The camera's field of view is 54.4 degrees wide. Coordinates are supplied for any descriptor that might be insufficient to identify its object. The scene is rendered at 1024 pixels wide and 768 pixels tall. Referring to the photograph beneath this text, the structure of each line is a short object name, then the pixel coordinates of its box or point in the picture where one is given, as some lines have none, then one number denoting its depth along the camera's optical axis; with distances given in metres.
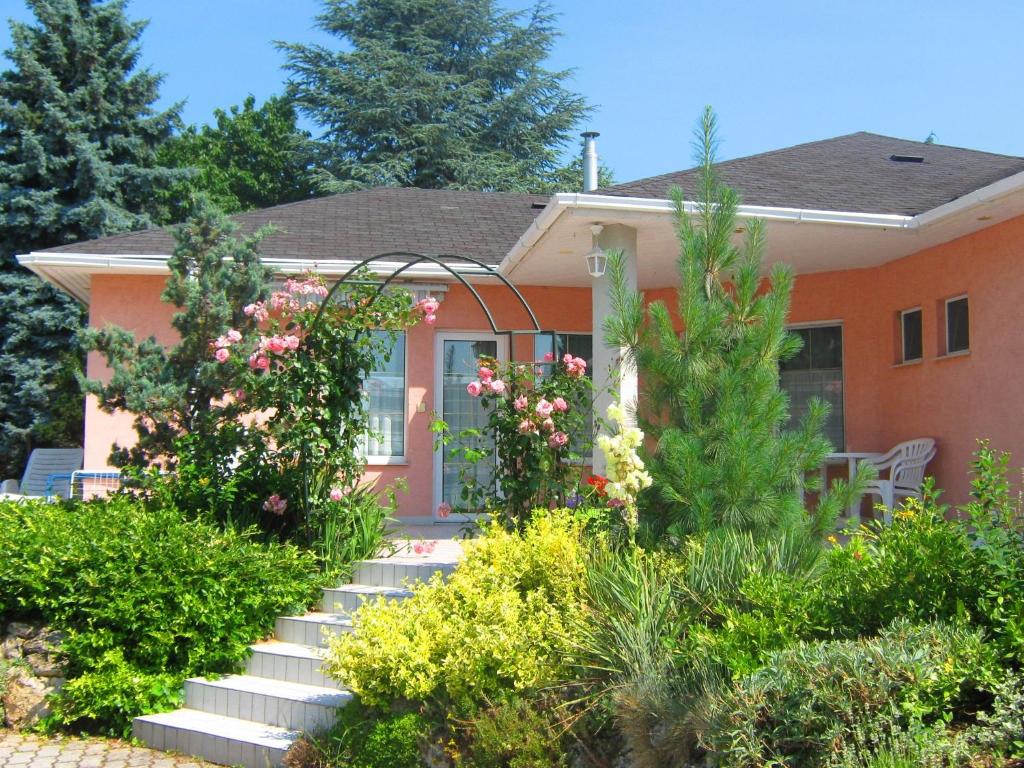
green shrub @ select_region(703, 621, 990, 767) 3.46
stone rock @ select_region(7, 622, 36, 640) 6.96
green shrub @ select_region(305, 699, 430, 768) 5.12
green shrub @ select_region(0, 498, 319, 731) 6.61
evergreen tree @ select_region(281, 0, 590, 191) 26.92
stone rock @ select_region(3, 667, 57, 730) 6.77
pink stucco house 8.42
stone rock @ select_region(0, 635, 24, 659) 6.92
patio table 9.57
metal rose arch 7.52
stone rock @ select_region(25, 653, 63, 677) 6.82
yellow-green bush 5.01
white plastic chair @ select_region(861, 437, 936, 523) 9.22
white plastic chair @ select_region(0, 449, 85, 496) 14.25
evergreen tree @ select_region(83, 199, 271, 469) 9.02
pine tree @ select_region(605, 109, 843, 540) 5.38
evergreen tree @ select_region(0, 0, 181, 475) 18.25
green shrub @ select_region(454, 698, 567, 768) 4.54
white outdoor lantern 8.48
